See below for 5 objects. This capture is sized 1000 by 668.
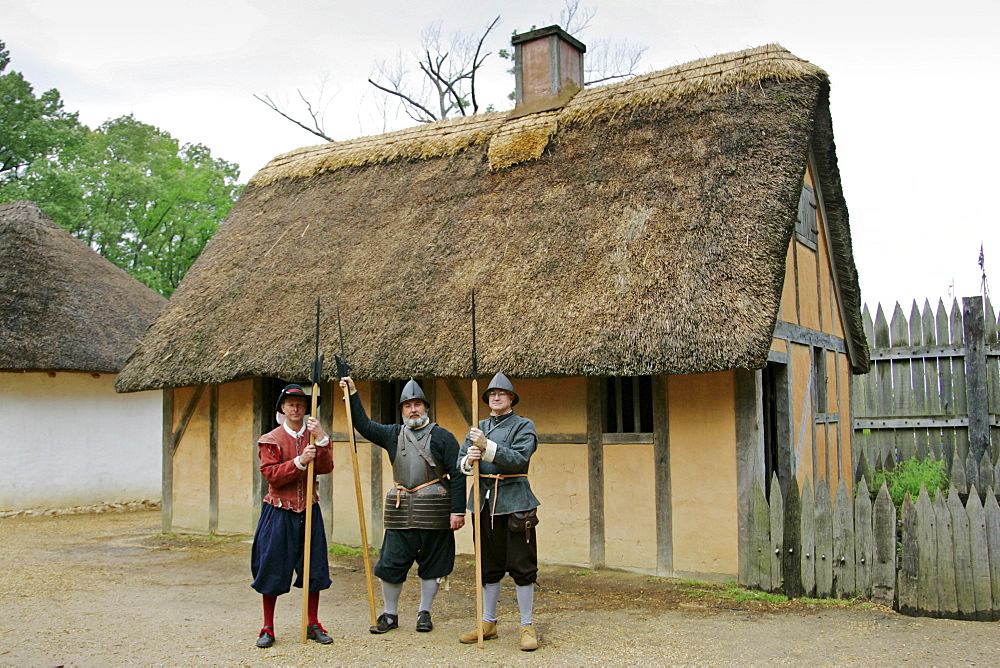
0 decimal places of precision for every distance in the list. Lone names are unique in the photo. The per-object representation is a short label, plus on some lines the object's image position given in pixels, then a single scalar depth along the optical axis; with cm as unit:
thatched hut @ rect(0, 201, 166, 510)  1173
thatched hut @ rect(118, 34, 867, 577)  659
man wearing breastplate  519
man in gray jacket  492
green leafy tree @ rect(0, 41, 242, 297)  1775
